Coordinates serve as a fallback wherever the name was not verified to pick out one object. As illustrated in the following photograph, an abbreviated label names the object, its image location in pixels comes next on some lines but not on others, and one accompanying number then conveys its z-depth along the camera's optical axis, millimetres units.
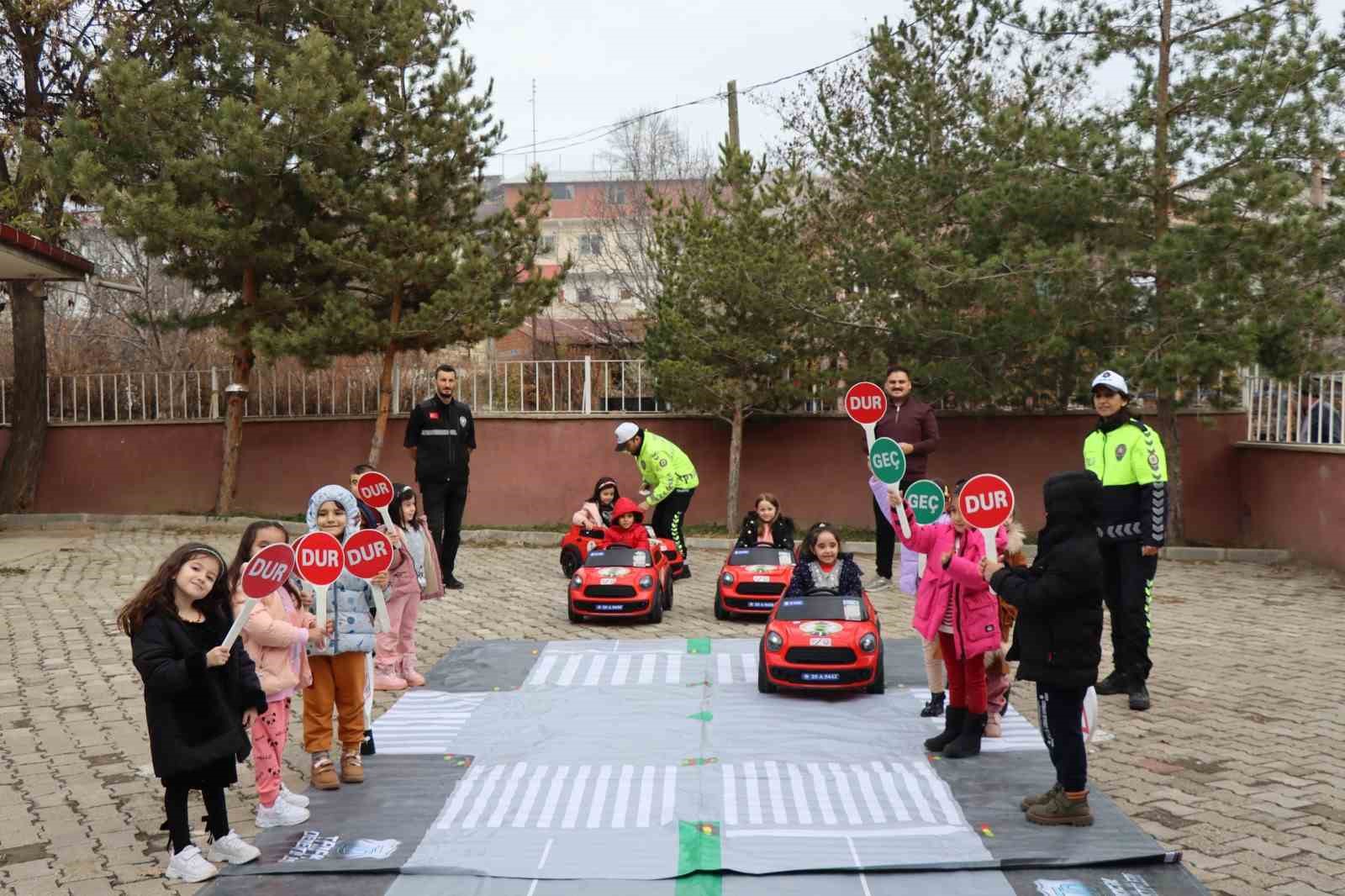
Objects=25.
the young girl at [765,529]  10719
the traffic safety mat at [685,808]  4867
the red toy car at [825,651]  7637
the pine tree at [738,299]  14828
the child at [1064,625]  5316
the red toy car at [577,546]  12029
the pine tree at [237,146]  15367
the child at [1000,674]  6664
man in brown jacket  11852
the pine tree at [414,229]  16047
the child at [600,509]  11836
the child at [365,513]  7707
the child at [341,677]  6059
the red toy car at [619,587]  10211
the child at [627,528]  11055
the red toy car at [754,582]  10328
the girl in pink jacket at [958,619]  6422
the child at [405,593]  8133
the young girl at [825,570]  8117
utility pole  20562
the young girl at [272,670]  5504
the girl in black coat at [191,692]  4863
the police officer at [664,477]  11734
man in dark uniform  11859
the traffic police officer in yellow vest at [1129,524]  7477
